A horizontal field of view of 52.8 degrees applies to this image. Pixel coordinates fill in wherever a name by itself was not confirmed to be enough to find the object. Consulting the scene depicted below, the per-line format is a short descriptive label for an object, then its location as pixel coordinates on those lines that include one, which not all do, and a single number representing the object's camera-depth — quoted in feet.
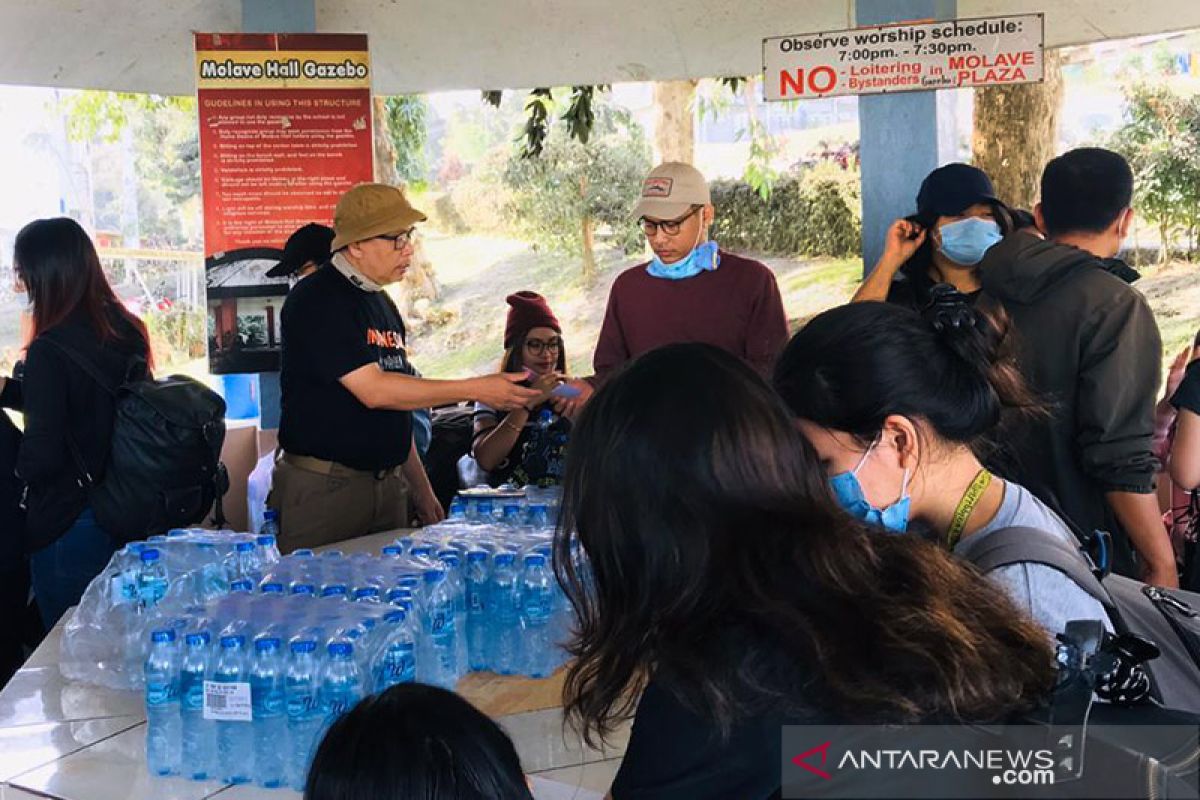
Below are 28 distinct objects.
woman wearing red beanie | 12.78
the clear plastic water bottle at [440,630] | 7.09
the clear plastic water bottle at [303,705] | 5.99
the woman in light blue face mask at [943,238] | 11.02
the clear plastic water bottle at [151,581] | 7.62
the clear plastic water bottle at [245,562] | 7.90
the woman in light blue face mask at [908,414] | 5.32
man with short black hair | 8.70
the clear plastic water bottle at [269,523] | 10.02
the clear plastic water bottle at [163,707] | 6.22
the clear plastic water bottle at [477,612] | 7.62
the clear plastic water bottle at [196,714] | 6.15
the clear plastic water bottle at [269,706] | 6.01
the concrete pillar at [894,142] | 14.49
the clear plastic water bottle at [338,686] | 6.05
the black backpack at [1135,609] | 4.80
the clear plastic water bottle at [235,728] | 6.01
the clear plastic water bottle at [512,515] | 9.29
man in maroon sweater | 11.80
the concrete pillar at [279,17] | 15.64
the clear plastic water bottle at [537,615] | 7.52
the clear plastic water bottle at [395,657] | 6.26
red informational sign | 15.14
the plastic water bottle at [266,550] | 8.20
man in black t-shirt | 10.93
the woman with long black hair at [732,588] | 3.54
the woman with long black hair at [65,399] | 10.28
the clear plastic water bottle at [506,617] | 7.56
